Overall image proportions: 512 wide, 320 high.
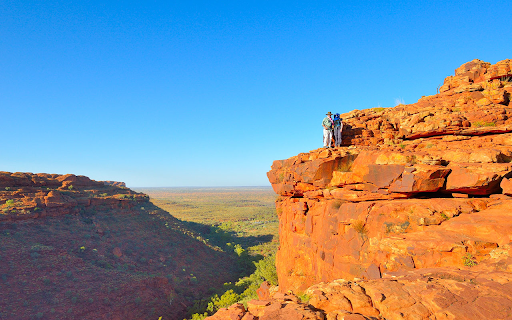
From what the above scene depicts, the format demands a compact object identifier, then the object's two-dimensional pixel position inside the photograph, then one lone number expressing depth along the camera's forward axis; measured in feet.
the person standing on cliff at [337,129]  55.42
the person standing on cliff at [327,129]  55.36
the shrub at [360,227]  36.67
